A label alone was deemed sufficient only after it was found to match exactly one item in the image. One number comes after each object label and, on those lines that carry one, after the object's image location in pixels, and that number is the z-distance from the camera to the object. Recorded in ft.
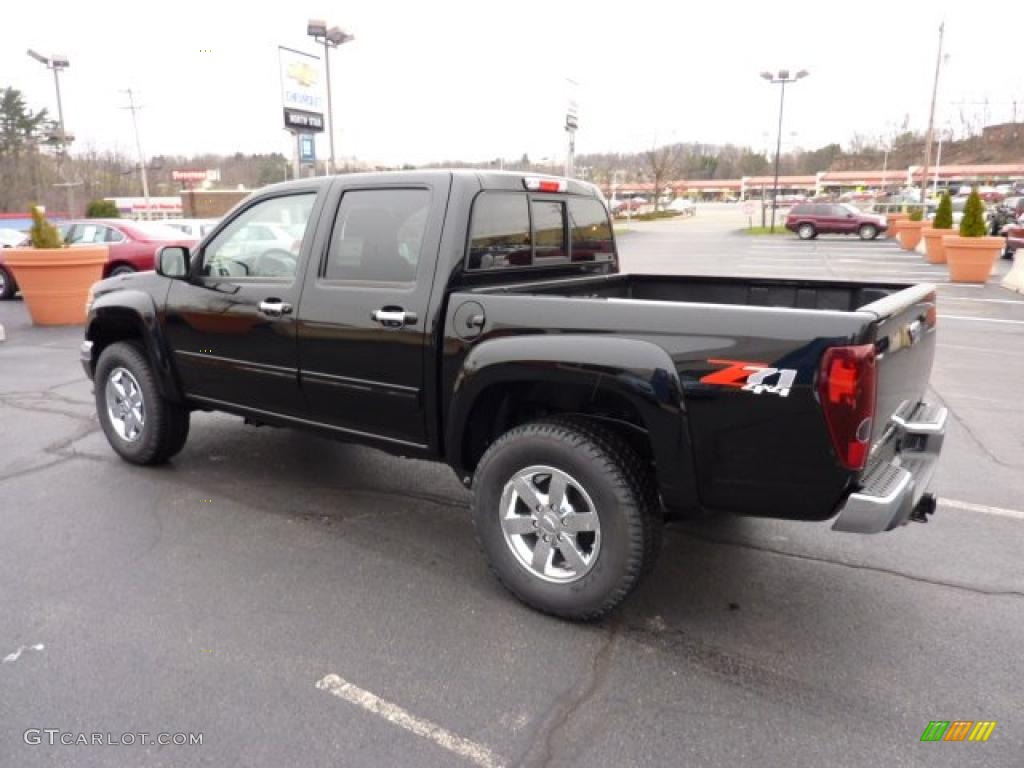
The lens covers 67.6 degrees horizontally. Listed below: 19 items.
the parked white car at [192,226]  56.03
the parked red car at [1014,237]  62.49
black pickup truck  8.92
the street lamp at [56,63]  98.02
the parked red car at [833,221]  107.45
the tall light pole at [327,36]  73.82
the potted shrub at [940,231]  69.77
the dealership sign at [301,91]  67.56
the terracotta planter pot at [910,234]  87.76
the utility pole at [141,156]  161.48
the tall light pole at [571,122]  68.80
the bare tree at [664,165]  194.29
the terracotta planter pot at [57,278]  36.86
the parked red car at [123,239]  45.34
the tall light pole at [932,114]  117.19
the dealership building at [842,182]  316.19
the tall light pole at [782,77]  128.88
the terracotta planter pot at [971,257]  53.06
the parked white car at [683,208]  209.56
